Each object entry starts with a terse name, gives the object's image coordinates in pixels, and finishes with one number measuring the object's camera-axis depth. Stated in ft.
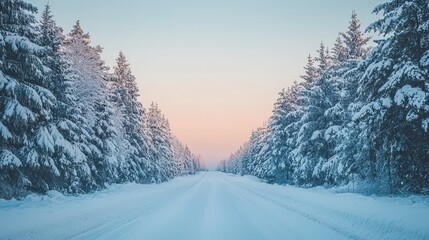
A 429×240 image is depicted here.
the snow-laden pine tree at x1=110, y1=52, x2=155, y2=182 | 112.27
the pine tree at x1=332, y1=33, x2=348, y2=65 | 87.51
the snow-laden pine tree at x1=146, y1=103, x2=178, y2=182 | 149.07
